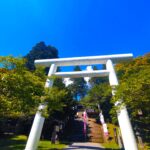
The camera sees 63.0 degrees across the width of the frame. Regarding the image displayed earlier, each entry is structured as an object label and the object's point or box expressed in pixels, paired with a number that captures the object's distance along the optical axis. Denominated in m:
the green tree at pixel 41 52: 24.89
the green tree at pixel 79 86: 30.19
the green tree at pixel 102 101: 17.10
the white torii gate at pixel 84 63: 8.28
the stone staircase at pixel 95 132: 11.33
